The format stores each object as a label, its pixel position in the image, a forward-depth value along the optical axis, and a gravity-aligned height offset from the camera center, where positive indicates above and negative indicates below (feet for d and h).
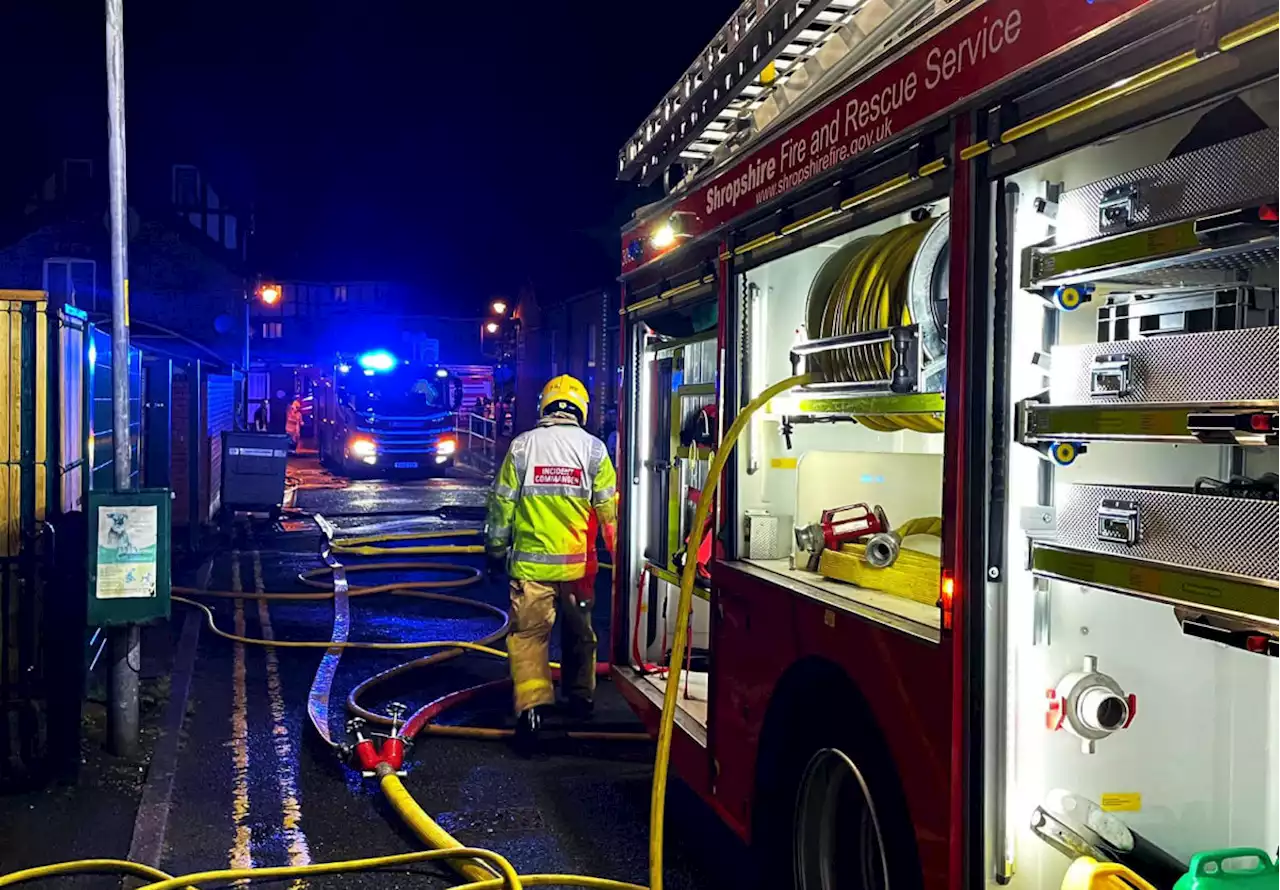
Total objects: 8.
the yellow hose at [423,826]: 14.53 -5.30
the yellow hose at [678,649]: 12.01 -2.24
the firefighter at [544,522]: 21.31 -1.67
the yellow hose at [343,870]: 13.51 -5.23
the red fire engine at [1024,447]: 7.32 -0.13
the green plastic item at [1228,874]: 7.84 -3.02
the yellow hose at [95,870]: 14.07 -5.28
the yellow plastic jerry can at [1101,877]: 8.16 -3.10
